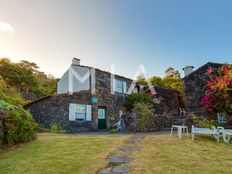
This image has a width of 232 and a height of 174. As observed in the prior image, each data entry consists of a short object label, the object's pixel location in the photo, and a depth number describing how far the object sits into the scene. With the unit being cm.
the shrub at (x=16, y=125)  633
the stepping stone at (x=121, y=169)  358
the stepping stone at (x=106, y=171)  356
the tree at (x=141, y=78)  3028
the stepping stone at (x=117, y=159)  426
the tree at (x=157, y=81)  3032
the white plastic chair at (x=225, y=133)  739
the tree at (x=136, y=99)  1785
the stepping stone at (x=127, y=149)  563
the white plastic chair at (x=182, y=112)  1883
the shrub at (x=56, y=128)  1261
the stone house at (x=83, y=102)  1409
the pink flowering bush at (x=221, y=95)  821
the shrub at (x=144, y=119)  1253
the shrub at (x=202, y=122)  858
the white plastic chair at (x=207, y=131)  735
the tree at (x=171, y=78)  2918
